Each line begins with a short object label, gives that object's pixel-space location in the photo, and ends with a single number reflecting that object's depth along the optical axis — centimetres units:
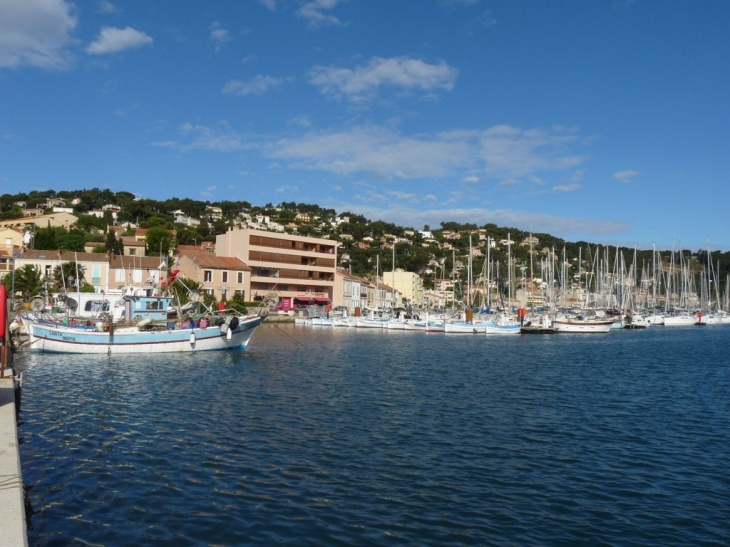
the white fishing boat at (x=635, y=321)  9642
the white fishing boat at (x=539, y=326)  7756
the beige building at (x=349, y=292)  10344
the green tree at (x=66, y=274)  7081
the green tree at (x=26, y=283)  6762
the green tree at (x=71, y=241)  9569
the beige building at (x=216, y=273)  8362
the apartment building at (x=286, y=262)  9319
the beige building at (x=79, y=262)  7738
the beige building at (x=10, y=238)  9469
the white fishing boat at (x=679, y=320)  10800
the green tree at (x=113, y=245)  9600
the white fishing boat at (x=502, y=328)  7312
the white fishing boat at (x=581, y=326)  7956
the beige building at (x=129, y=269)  7956
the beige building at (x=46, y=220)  11944
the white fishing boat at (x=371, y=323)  7950
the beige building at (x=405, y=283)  13891
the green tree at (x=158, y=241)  10319
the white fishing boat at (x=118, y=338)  3934
